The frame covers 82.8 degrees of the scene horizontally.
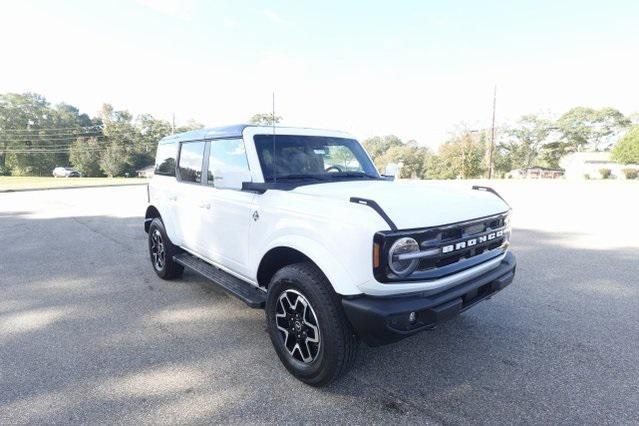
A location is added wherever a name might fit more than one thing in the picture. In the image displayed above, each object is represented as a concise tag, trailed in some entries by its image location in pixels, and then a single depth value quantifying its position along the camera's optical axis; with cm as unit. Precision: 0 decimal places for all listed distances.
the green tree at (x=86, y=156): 6706
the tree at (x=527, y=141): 6975
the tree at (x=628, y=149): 4419
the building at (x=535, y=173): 6446
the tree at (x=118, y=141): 6656
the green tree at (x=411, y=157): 8383
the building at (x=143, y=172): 6512
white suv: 230
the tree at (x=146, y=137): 7169
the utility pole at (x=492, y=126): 3703
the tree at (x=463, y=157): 5419
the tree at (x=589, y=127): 7144
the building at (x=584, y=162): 6153
